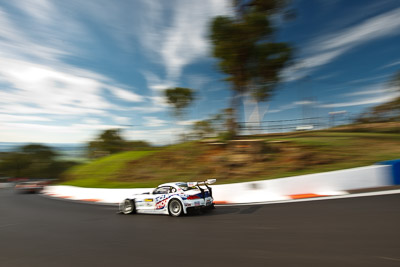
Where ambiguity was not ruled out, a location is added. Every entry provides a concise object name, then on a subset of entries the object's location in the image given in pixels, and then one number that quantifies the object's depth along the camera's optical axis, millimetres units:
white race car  8539
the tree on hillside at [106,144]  37688
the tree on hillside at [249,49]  17891
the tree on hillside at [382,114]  23944
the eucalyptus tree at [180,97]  27672
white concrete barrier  9852
